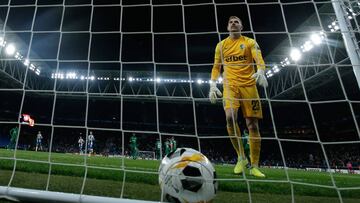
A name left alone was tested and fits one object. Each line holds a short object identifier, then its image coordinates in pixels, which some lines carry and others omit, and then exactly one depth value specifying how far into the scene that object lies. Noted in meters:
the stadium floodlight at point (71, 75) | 18.08
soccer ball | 1.85
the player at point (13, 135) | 12.83
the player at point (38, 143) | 15.21
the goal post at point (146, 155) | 17.43
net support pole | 2.61
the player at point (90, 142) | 13.43
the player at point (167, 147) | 12.94
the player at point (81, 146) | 16.16
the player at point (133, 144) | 13.01
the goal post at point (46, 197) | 1.59
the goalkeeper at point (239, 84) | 3.46
